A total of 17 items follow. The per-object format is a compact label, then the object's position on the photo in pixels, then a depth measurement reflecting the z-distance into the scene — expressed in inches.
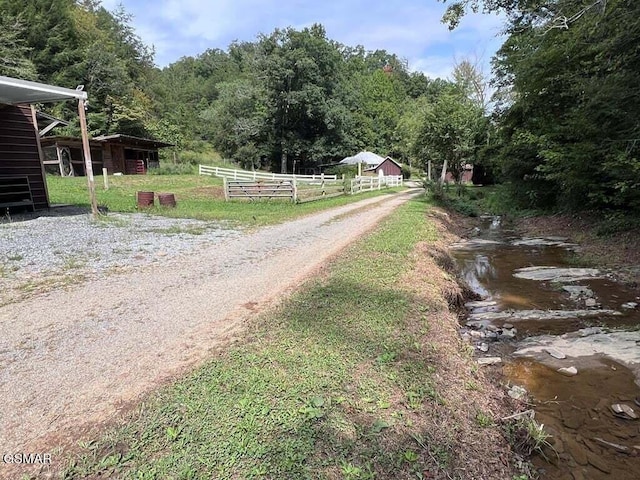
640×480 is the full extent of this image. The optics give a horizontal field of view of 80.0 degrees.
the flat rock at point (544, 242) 395.5
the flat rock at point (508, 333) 179.9
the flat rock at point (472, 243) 406.9
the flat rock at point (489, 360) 153.2
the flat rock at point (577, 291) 232.0
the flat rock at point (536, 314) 200.4
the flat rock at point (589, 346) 153.4
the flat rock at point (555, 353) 156.5
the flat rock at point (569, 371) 143.7
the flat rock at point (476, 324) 194.9
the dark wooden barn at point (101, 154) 1015.6
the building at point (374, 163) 1789.5
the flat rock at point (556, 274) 268.4
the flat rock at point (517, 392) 129.7
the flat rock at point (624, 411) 120.3
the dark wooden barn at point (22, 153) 407.5
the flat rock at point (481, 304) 228.2
